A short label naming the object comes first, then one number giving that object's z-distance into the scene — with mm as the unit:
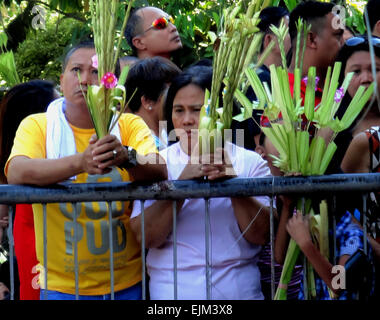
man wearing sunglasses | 8116
